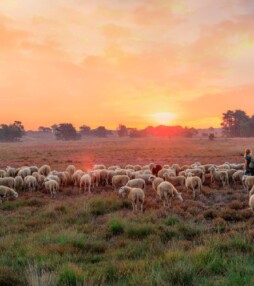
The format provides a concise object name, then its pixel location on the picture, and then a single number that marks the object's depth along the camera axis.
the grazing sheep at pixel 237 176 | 19.66
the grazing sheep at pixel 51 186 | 17.73
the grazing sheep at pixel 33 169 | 23.71
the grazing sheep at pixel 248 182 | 16.33
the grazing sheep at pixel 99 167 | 25.22
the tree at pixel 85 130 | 171.88
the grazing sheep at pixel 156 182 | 17.12
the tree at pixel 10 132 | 134.01
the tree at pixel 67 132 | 137.62
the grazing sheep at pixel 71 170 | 23.31
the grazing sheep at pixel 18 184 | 19.24
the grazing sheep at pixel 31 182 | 19.00
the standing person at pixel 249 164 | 17.95
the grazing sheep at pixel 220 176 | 19.58
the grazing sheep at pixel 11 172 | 22.70
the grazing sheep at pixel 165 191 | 14.44
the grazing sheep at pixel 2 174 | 21.67
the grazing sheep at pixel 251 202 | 11.82
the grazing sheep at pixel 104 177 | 20.88
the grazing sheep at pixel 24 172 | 21.81
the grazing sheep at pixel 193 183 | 16.59
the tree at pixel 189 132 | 131.12
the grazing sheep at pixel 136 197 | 13.70
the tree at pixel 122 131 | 162.25
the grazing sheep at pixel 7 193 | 15.92
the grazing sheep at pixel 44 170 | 23.18
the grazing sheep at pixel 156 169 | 22.83
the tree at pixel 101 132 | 161.00
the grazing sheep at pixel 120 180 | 19.14
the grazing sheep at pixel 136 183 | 17.14
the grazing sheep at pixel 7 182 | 18.89
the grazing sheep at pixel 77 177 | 20.45
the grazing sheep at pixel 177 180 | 18.62
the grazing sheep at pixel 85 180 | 18.92
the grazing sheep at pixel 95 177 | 20.38
